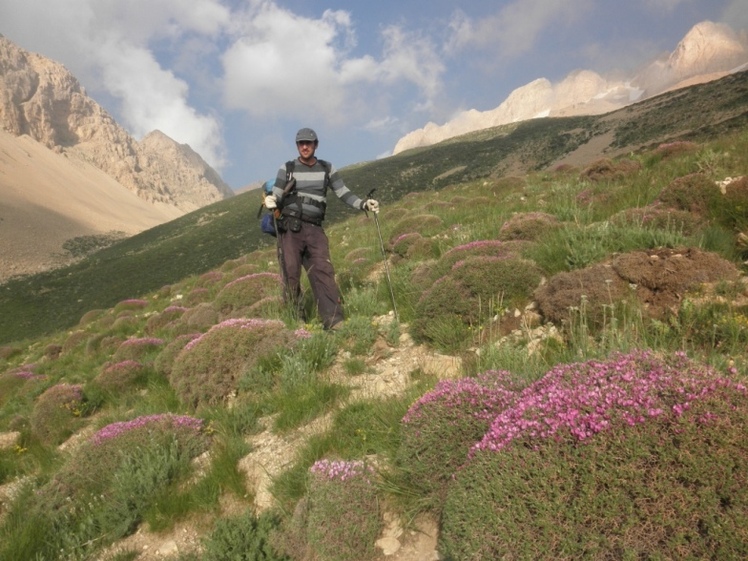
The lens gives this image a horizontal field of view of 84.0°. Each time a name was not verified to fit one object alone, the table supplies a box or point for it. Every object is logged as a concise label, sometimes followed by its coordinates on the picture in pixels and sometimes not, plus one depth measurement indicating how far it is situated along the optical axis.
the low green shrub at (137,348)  10.12
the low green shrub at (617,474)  1.65
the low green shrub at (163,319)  13.90
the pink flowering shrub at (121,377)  8.04
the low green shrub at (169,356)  7.90
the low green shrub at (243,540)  2.87
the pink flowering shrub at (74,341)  17.95
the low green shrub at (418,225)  12.36
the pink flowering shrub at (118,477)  3.64
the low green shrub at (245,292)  10.30
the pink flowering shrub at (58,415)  7.29
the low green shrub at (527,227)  7.39
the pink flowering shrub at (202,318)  10.38
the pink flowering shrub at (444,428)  2.76
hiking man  6.91
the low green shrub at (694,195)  5.60
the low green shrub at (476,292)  5.18
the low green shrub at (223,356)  5.66
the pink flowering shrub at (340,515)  2.69
